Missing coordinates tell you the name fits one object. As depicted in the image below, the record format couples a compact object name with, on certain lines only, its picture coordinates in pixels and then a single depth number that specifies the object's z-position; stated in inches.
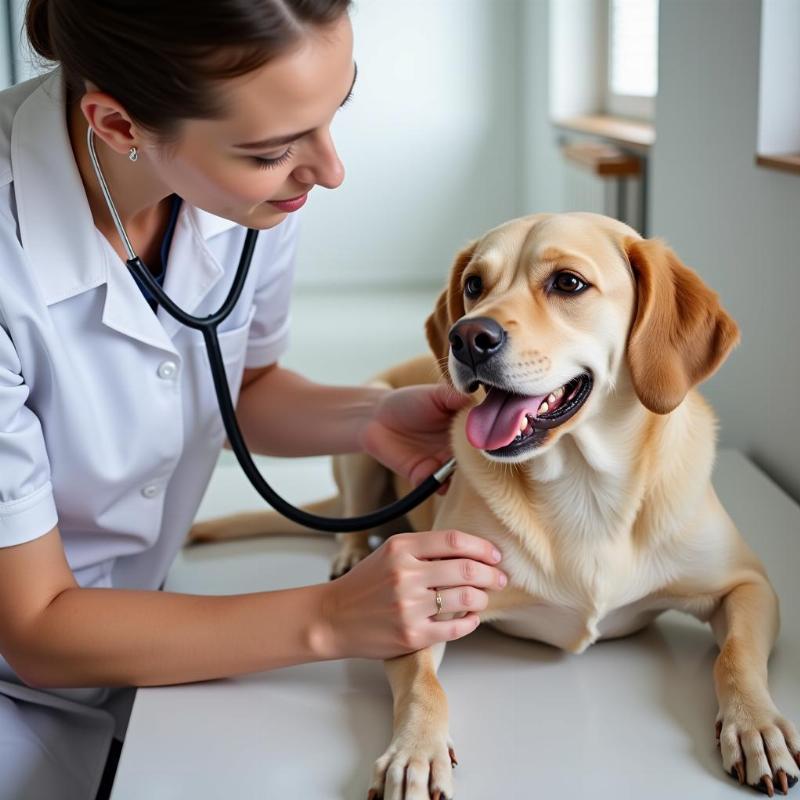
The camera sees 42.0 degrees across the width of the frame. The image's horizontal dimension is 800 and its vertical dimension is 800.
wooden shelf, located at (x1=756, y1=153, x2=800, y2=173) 57.6
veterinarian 36.4
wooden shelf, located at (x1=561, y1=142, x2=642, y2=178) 102.5
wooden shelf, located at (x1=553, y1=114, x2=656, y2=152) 105.4
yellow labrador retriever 40.4
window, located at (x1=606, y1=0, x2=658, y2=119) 123.0
